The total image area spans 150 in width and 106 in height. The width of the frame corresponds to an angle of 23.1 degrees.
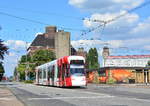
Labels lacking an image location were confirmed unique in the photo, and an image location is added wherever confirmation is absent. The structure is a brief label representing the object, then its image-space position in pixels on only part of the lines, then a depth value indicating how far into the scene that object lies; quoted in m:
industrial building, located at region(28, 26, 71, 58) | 146.25
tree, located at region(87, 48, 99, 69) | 142.88
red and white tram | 39.84
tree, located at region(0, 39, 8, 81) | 59.41
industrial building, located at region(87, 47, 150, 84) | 80.84
